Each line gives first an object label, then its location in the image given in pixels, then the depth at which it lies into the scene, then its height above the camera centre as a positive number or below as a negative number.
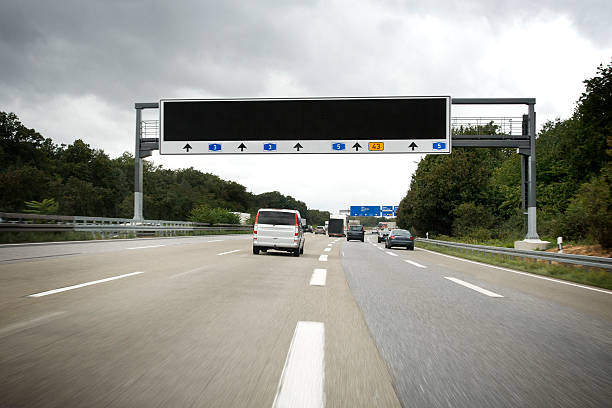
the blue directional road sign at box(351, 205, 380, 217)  87.75 +0.47
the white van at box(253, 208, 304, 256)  17.62 -0.75
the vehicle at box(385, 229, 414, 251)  29.16 -1.62
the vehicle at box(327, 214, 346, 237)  65.44 -1.85
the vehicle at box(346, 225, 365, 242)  46.31 -1.94
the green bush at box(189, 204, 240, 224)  47.75 -0.38
